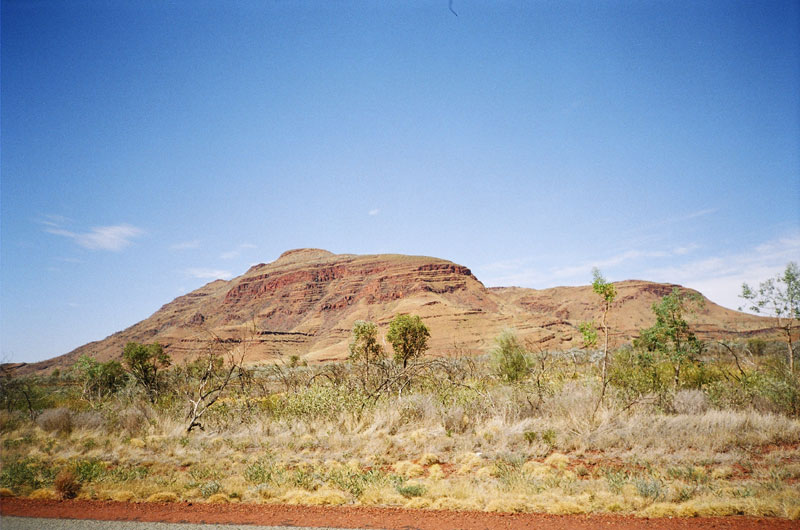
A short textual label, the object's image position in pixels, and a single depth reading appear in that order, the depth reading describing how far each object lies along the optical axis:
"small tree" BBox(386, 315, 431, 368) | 36.72
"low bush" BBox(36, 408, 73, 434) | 13.53
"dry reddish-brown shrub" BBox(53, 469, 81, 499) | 7.07
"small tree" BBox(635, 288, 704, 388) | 15.55
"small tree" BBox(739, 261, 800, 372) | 14.09
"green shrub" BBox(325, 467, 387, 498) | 6.62
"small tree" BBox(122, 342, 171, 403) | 26.58
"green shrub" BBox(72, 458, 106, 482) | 7.99
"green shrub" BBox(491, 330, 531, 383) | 24.16
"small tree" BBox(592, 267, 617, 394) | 10.38
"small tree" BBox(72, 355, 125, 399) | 21.57
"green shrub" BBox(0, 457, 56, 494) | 7.68
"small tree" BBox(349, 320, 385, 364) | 38.88
